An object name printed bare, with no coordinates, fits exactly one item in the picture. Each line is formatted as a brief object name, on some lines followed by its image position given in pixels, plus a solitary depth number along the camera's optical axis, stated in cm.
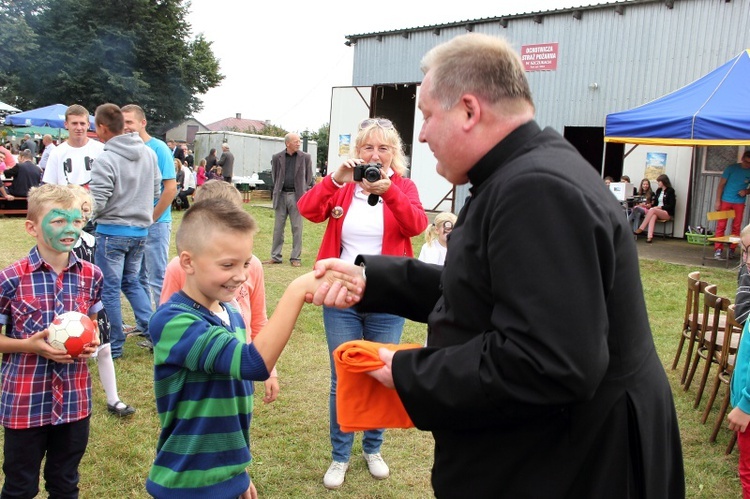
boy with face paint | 281
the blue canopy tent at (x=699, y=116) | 1005
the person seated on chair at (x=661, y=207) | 1530
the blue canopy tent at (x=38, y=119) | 2384
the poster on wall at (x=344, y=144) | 2220
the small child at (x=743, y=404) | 323
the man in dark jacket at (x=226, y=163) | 2081
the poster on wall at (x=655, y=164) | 1603
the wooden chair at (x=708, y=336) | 506
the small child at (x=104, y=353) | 356
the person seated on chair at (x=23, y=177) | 1483
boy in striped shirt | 208
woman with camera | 369
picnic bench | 1490
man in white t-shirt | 654
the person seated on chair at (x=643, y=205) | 1568
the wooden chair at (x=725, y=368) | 462
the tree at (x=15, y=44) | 3581
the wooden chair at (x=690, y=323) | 574
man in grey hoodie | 555
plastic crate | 1419
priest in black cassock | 138
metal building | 1487
